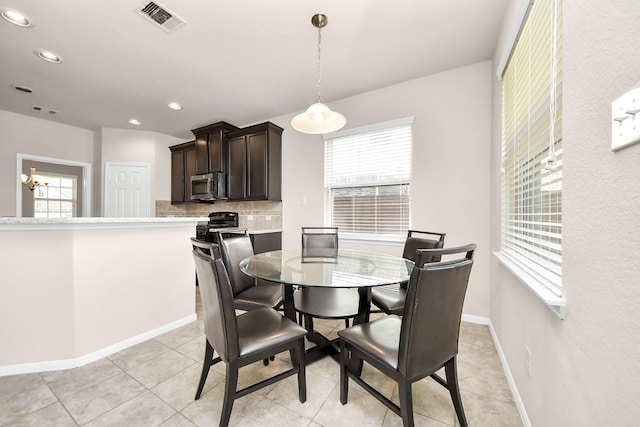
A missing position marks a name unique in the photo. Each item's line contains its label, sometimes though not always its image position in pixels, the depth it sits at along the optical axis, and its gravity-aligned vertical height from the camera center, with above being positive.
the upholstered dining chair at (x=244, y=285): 1.80 -0.64
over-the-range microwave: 4.06 +0.42
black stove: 3.87 -0.19
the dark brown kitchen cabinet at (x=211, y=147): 4.04 +1.10
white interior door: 4.43 +0.39
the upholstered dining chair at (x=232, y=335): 1.14 -0.65
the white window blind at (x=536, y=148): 1.10 +0.37
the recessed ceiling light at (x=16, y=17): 1.87 +1.54
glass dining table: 1.41 -0.40
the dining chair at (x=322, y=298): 1.79 -0.74
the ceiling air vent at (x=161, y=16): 1.84 +1.54
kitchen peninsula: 1.64 -0.58
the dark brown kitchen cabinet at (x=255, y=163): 3.69 +0.76
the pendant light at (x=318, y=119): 1.82 +0.72
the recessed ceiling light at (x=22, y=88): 2.99 +1.52
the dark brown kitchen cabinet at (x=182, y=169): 4.57 +0.80
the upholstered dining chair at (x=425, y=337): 0.98 -0.56
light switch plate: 0.54 +0.22
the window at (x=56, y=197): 5.58 +0.32
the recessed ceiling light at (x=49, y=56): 2.35 +1.53
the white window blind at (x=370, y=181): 2.91 +0.39
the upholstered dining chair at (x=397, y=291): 1.76 -0.66
